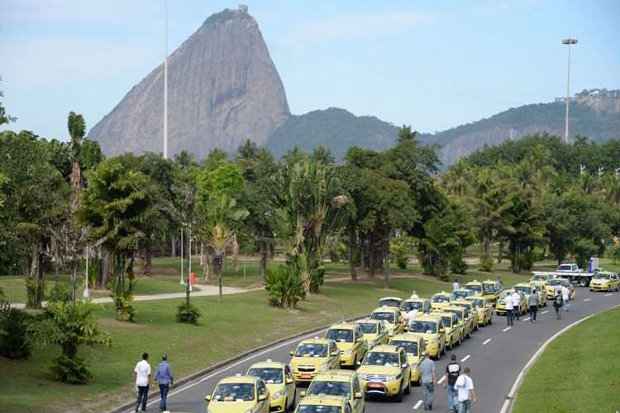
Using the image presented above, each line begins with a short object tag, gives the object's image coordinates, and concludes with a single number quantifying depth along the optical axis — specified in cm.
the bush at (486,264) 9719
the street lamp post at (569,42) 19125
